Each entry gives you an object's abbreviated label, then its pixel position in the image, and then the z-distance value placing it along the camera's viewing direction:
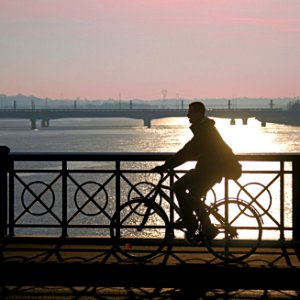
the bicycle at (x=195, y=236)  13.68
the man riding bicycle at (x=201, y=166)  13.49
